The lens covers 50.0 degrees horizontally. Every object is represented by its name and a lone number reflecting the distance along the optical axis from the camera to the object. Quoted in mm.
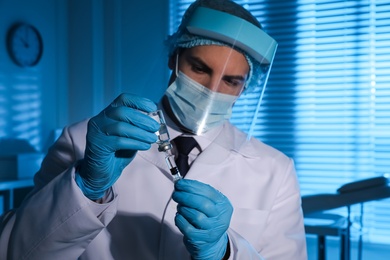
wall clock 2648
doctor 856
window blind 2453
